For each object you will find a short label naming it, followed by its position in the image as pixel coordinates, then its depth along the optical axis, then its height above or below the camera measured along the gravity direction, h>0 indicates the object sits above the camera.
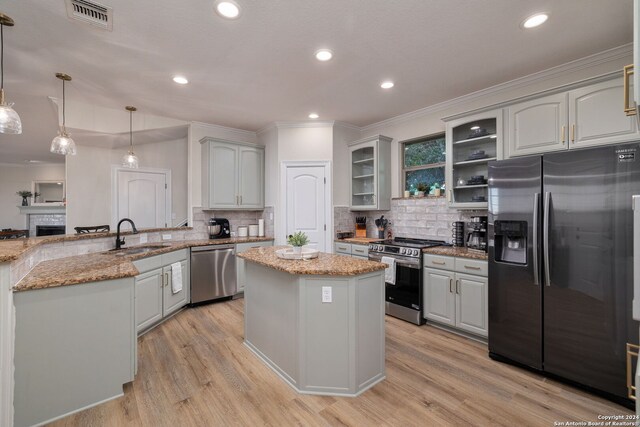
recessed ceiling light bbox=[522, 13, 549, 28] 2.05 +1.44
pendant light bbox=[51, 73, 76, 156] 2.73 +0.68
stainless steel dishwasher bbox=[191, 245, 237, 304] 3.91 -0.86
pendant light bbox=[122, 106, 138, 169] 3.71 +0.70
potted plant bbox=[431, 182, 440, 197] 3.83 +0.32
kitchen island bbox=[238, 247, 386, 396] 2.05 -0.85
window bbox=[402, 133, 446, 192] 3.97 +0.76
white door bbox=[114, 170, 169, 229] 4.92 +0.26
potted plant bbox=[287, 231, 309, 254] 2.46 -0.26
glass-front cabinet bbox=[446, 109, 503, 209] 3.18 +0.65
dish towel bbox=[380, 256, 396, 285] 3.49 -0.74
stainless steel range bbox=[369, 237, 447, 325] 3.30 -0.81
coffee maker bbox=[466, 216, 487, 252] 3.25 -0.26
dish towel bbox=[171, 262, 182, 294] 3.52 -0.82
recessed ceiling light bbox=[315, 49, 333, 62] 2.50 +1.44
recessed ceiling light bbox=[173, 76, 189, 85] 2.99 +1.44
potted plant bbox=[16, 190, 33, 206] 7.77 +0.49
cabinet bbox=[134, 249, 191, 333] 2.98 -0.88
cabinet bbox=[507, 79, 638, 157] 2.23 +0.80
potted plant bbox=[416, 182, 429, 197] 4.00 +0.33
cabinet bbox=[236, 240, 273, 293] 4.25 -0.83
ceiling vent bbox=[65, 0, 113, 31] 1.95 +1.43
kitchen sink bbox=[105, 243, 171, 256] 3.07 -0.44
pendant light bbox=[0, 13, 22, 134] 2.00 +0.70
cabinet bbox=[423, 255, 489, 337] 2.81 -0.88
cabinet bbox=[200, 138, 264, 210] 4.38 +0.61
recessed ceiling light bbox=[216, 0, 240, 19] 1.93 +1.43
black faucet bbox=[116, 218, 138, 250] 3.19 -0.32
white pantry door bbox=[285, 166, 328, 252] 4.48 +0.15
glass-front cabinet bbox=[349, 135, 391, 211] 4.25 +0.62
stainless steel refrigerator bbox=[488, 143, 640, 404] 1.95 -0.40
